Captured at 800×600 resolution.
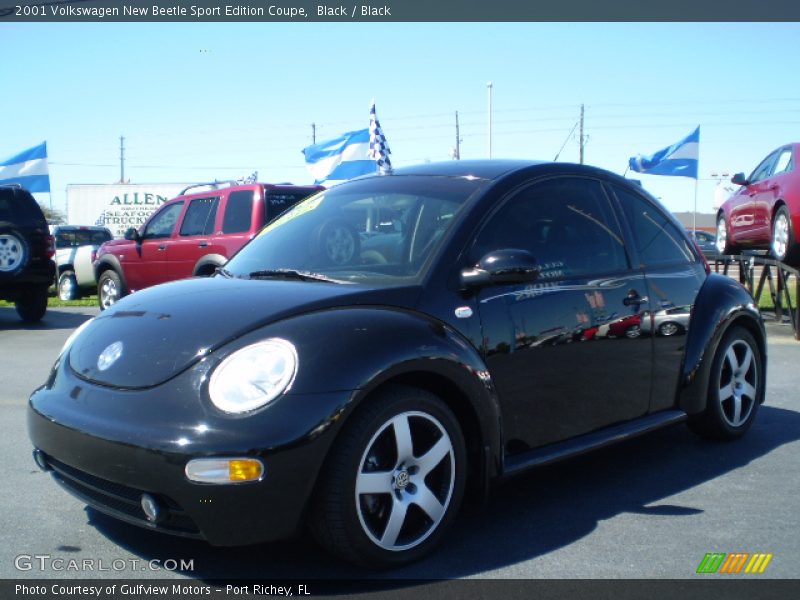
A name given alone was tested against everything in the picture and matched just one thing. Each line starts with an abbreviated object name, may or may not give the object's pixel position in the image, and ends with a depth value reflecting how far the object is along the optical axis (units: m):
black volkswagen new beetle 2.89
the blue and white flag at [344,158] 17.56
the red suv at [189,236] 11.05
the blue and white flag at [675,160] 18.28
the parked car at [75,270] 17.98
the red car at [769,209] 10.34
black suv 11.79
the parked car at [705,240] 34.73
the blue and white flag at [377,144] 17.08
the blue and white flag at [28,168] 18.86
